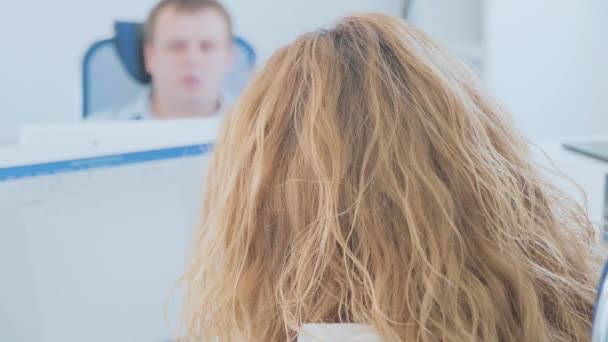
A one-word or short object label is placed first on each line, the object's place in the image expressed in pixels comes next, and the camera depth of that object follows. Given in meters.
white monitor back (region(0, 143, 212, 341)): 1.65
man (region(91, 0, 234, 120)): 2.85
